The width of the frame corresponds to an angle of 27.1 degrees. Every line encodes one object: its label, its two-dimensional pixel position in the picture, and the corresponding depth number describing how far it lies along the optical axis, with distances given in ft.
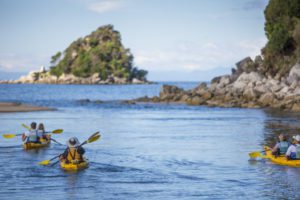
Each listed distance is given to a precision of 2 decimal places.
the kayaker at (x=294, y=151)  89.40
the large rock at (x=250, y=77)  259.39
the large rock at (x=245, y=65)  288.92
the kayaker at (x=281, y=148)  93.56
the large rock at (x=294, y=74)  240.12
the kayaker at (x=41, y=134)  112.79
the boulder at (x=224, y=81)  274.57
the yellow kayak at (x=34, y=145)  109.39
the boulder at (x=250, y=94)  244.22
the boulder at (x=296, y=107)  203.72
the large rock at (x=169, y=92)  294.66
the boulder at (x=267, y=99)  229.82
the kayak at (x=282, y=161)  89.40
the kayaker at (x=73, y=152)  86.79
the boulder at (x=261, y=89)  243.15
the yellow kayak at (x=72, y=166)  86.12
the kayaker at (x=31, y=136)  109.81
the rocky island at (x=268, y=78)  235.63
